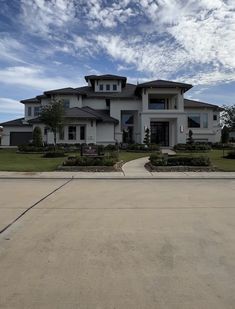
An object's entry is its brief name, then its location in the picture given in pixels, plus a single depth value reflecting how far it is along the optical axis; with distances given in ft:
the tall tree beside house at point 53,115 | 60.31
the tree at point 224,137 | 80.52
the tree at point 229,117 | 55.75
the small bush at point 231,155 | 51.35
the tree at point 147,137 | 73.13
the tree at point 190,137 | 75.79
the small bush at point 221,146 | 73.71
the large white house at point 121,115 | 77.05
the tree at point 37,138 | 70.04
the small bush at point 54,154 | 55.50
